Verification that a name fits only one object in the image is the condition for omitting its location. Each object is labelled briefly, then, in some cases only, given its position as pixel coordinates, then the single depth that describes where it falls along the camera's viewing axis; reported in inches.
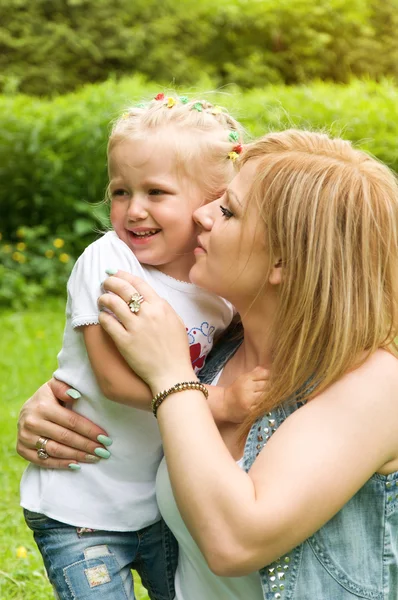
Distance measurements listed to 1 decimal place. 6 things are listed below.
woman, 75.3
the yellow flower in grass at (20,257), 327.6
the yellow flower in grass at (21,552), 152.9
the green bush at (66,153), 303.7
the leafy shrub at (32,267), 310.3
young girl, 92.2
